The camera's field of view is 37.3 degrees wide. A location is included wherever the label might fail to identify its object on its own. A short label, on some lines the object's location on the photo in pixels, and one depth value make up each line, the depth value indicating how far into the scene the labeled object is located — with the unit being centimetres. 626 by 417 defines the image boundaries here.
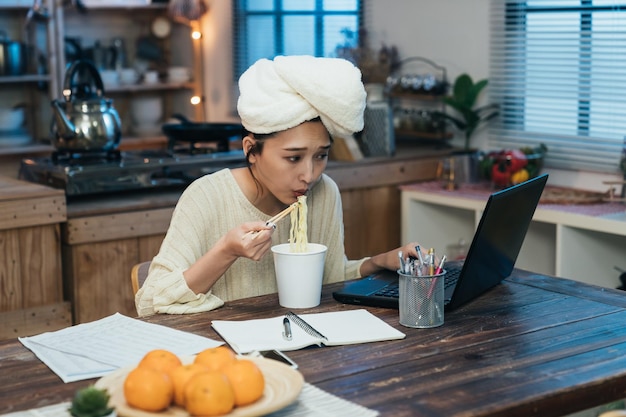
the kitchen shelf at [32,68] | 512
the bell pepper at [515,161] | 377
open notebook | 174
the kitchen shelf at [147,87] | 548
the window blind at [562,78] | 366
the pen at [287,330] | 177
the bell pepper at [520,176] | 377
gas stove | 342
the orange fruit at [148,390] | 130
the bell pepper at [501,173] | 379
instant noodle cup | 200
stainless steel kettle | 347
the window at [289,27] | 499
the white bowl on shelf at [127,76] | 554
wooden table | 148
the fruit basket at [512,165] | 377
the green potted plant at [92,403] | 129
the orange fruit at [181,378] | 134
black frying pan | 382
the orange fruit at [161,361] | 139
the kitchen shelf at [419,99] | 434
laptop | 193
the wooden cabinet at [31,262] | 317
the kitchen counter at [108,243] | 330
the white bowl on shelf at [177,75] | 573
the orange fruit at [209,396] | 129
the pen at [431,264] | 189
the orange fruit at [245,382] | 132
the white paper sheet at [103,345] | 163
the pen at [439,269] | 190
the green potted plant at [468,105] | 413
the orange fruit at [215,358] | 138
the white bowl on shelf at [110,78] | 544
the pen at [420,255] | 190
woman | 203
